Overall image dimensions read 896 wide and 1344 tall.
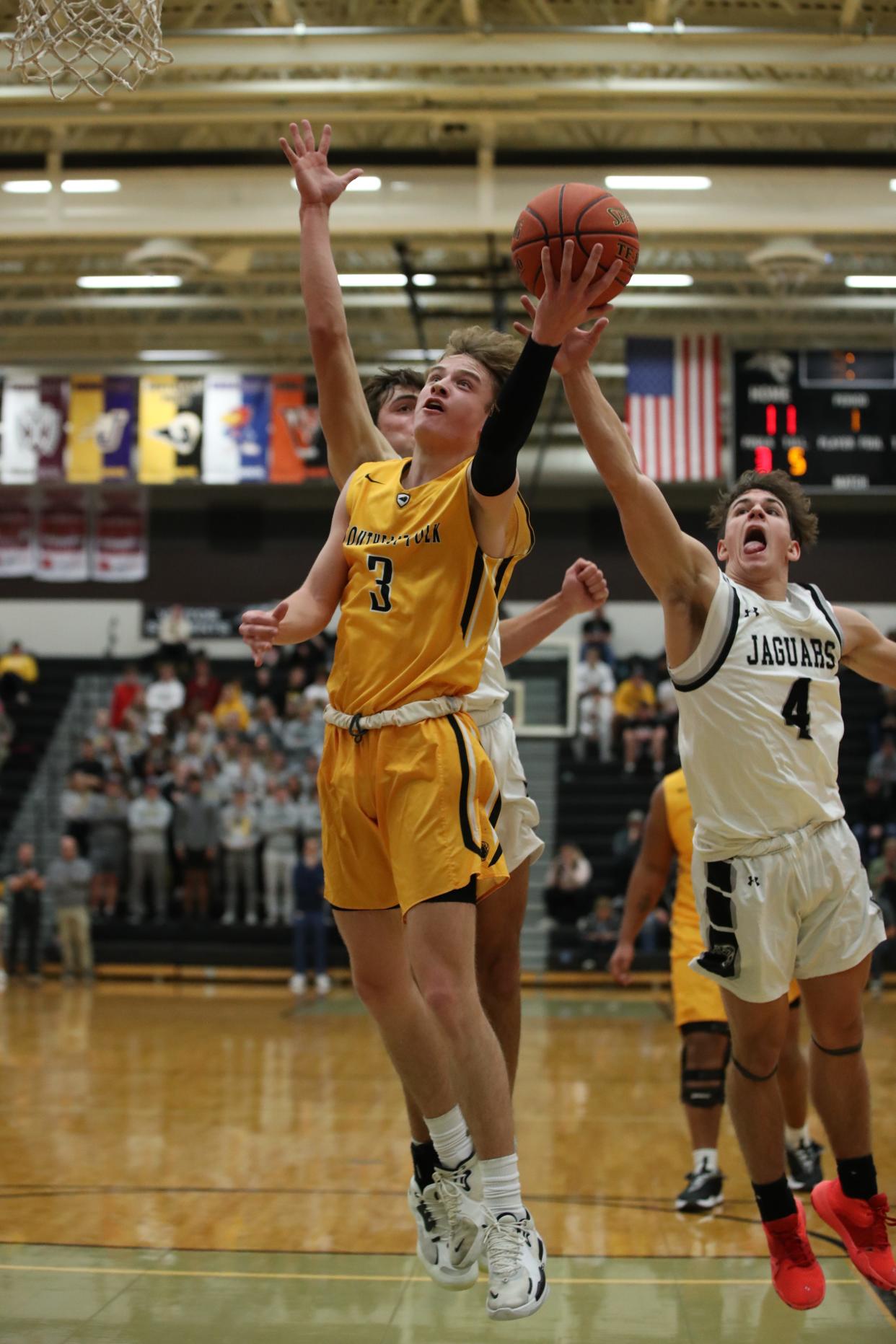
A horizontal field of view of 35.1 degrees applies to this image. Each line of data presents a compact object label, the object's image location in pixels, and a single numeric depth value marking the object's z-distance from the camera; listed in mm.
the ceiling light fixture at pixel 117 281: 15930
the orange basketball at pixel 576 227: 4090
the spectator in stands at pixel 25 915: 16609
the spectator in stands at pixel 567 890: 17156
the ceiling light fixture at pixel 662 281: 15172
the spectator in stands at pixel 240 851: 17422
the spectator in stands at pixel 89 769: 18391
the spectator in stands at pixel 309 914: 15914
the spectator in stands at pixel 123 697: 20891
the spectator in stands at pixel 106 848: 17938
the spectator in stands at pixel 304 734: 19422
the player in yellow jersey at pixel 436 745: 3797
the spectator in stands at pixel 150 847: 17625
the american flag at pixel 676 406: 14539
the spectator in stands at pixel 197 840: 17562
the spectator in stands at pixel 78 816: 18047
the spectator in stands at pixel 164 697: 20766
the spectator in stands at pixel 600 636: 21109
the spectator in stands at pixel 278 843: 17281
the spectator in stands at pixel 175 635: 22219
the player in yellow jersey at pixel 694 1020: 6477
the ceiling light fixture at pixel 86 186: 12086
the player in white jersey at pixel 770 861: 4363
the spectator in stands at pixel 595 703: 20438
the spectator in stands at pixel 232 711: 19906
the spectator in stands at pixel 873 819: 17469
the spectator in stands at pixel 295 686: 20359
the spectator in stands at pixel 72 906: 16547
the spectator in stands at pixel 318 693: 19938
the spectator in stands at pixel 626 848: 16803
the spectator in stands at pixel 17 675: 22031
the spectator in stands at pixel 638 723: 19578
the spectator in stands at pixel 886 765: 18312
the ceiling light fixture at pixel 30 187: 12102
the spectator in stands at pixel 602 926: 16625
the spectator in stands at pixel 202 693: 20906
